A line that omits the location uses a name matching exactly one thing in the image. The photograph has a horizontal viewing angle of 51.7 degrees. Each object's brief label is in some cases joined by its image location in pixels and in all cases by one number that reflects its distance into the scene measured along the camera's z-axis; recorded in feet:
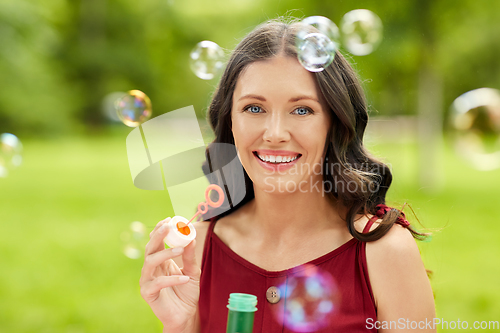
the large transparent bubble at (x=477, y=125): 7.29
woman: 4.90
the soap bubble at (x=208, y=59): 7.47
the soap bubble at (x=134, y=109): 8.59
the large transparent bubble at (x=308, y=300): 4.99
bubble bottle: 3.70
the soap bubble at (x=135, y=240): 7.13
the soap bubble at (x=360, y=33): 8.27
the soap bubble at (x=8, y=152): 10.48
